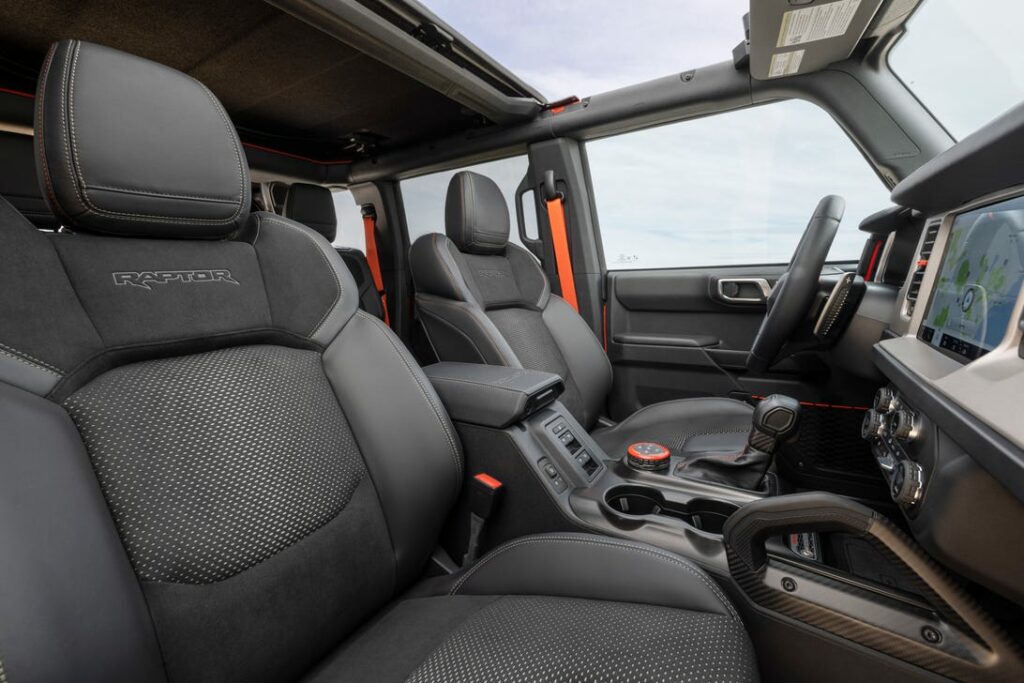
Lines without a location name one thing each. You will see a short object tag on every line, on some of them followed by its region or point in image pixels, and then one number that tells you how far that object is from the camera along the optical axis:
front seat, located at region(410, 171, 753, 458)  1.63
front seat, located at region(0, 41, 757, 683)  0.56
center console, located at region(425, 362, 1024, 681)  0.68
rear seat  2.46
